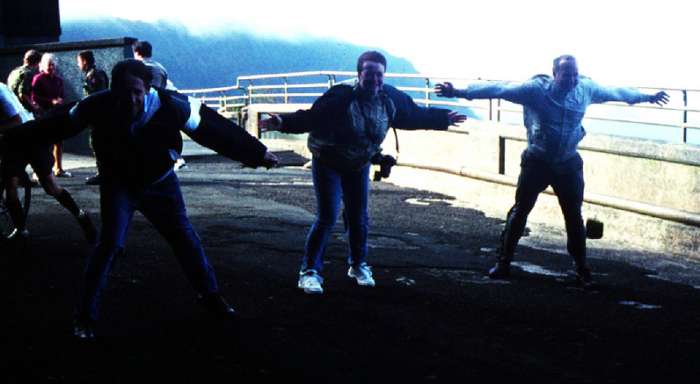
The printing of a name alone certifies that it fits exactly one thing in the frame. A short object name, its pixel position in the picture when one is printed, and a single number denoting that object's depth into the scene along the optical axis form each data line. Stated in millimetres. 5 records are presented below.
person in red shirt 17069
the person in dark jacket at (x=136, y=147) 6992
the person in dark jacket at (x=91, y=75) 15297
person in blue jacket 9672
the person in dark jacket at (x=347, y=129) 8773
